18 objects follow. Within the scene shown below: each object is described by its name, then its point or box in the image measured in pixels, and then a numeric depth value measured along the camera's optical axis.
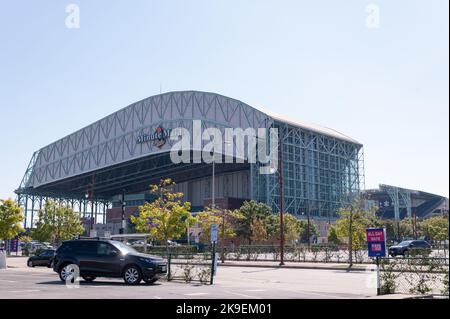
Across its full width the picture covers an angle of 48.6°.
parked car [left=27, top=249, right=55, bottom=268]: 36.22
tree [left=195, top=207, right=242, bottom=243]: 56.00
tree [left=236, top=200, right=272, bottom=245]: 69.69
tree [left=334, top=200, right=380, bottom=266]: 38.69
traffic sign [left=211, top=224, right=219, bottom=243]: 22.46
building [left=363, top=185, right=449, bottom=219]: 141.85
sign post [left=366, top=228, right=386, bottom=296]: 15.38
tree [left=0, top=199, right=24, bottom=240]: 40.41
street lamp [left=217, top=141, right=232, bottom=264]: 41.90
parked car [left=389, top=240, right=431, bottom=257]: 48.86
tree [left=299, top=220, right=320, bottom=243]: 81.00
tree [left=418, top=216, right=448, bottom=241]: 78.25
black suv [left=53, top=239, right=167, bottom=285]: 19.00
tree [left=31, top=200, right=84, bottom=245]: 66.12
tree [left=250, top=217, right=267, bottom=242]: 67.12
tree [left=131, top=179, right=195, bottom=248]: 39.72
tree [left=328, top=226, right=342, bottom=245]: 79.00
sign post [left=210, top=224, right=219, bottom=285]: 20.21
